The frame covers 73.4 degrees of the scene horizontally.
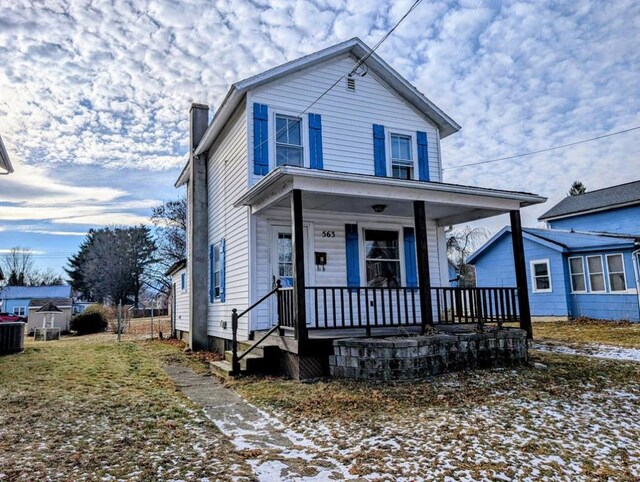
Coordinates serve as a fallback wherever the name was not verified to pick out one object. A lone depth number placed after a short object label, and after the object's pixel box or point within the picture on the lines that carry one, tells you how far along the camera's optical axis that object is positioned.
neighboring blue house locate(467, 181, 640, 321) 15.12
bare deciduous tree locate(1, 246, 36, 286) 54.49
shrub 21.67
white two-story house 7.58
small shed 21.72
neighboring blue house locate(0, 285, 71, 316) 41.03
